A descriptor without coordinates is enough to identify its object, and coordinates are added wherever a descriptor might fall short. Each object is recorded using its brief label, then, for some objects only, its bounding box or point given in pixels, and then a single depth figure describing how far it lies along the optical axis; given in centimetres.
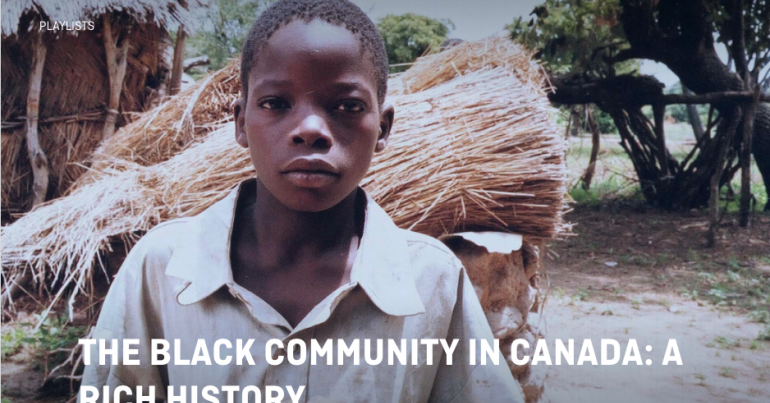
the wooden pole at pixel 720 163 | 586
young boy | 103
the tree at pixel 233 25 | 830
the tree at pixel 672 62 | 644
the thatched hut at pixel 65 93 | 428
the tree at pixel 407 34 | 1363
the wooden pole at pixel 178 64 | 446
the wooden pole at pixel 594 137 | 817
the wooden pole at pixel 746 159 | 580
